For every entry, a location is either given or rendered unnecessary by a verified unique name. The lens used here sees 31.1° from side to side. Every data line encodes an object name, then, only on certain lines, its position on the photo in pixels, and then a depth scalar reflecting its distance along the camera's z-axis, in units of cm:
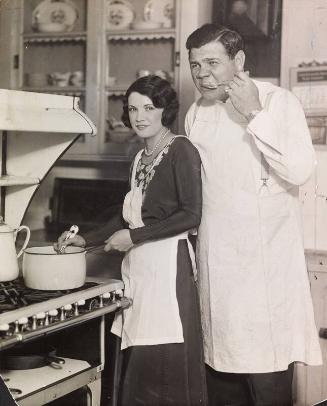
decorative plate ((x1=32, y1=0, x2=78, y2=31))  326
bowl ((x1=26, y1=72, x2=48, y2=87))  328
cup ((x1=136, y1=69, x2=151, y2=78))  312
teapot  193
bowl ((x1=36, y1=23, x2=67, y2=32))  323
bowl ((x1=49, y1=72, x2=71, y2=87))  327
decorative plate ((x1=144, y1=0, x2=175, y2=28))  302
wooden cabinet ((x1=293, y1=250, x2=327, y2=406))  245
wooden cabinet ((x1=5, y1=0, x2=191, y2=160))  306
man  197
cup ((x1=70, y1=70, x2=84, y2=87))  323
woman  194
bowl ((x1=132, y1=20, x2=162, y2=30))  301
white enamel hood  205
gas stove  167
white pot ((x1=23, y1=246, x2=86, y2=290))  185
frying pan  189
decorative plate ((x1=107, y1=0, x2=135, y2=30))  311
